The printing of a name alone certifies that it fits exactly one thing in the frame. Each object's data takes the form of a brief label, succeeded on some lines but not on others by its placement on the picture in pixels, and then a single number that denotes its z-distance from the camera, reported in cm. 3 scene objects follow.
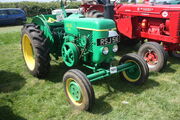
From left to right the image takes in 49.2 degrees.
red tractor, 465
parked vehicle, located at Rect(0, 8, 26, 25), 1647
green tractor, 322
